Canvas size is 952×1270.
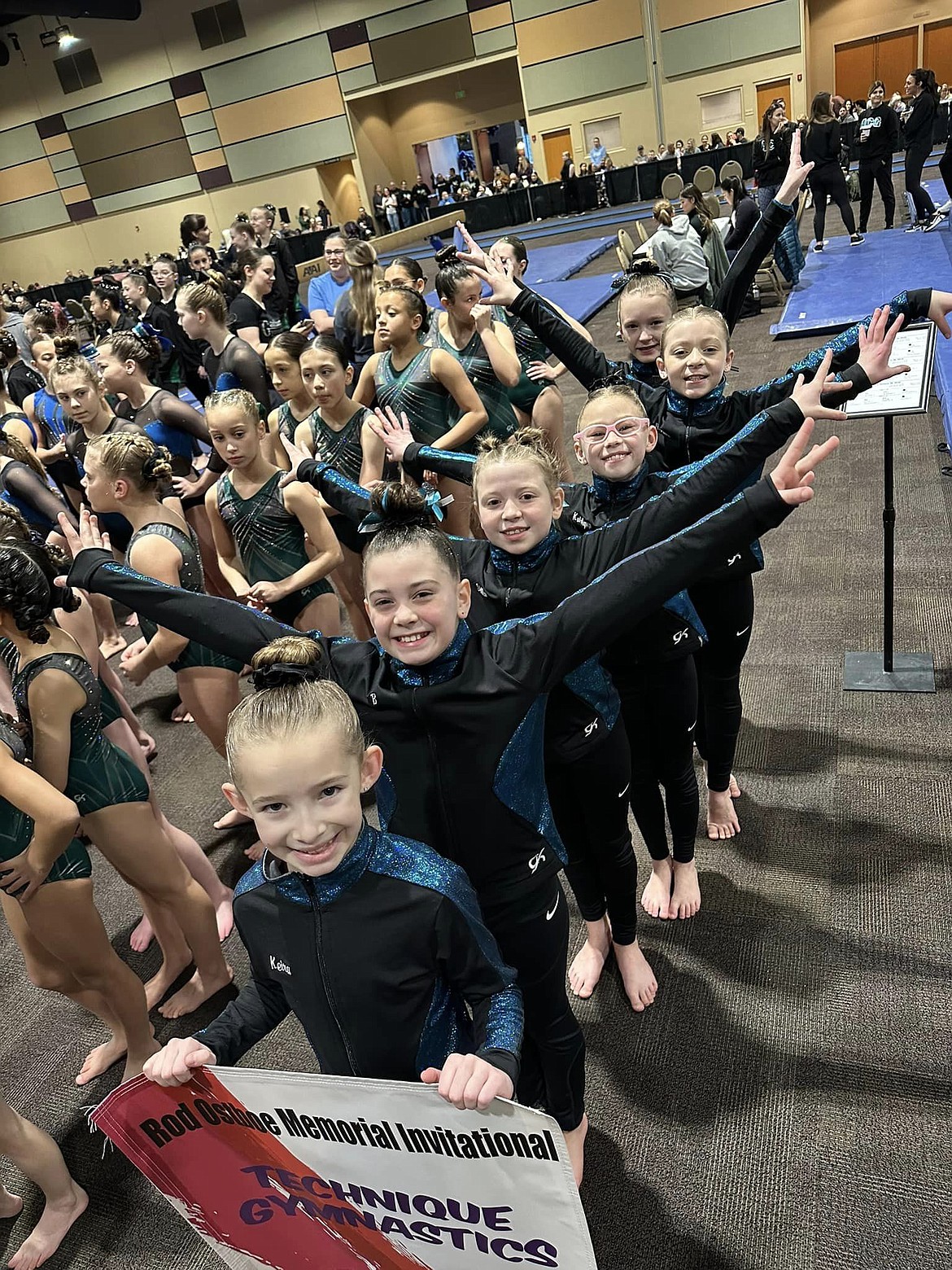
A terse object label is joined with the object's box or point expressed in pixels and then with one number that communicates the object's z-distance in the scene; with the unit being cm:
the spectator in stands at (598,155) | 2066
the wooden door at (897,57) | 2059
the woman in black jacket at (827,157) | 955
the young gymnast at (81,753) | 205
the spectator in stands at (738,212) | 655
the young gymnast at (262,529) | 298
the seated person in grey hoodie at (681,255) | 669
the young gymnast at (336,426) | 348
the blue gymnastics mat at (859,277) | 788
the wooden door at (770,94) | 2023
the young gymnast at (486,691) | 155
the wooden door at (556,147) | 2245
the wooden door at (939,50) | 2012
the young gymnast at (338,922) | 130
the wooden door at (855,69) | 2112
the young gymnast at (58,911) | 189
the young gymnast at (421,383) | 362
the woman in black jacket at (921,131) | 1018
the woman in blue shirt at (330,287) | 556
